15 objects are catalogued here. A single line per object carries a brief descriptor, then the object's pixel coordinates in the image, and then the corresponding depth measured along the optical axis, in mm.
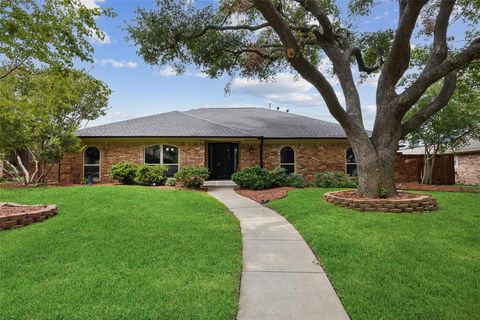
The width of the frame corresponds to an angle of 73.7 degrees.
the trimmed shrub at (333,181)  14401
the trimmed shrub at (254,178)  13508
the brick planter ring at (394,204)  8062
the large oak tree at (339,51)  8711
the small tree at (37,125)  8555
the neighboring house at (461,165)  18453
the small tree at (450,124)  15156
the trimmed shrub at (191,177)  13609
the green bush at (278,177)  13930
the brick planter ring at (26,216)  6527
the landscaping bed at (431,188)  13406
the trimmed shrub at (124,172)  14891
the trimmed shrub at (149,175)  14688
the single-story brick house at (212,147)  16375
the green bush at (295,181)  14180
